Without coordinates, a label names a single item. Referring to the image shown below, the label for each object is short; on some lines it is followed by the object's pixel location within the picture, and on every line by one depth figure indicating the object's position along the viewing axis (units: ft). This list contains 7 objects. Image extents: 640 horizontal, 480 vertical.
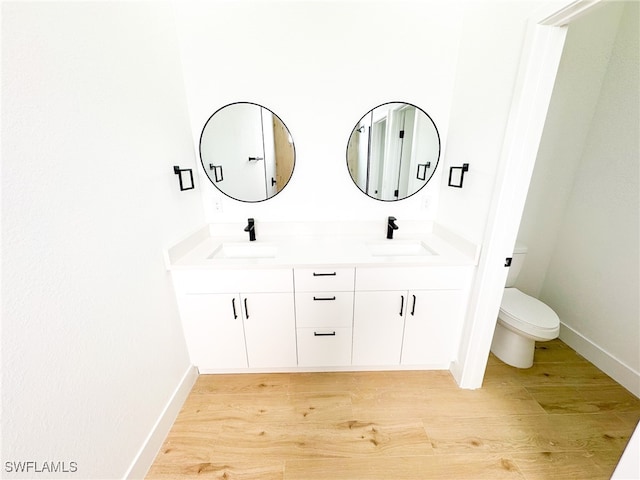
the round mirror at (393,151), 5.38
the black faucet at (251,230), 5.52
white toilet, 4.95
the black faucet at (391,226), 5.61
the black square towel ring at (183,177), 4.61
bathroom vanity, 4.53
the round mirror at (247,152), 5.30
